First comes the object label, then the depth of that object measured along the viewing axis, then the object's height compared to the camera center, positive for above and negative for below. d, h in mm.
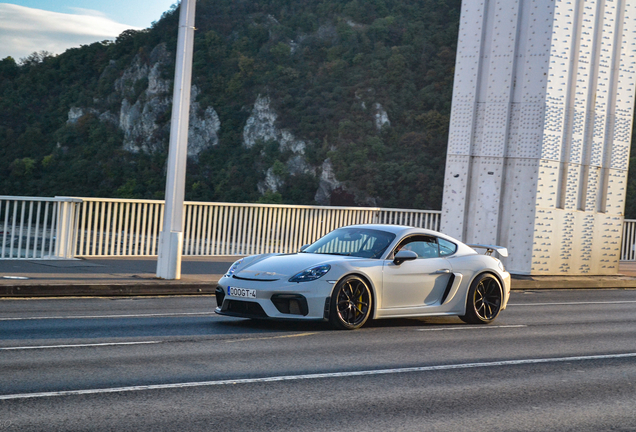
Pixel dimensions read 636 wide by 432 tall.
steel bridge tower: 20125 +2204
